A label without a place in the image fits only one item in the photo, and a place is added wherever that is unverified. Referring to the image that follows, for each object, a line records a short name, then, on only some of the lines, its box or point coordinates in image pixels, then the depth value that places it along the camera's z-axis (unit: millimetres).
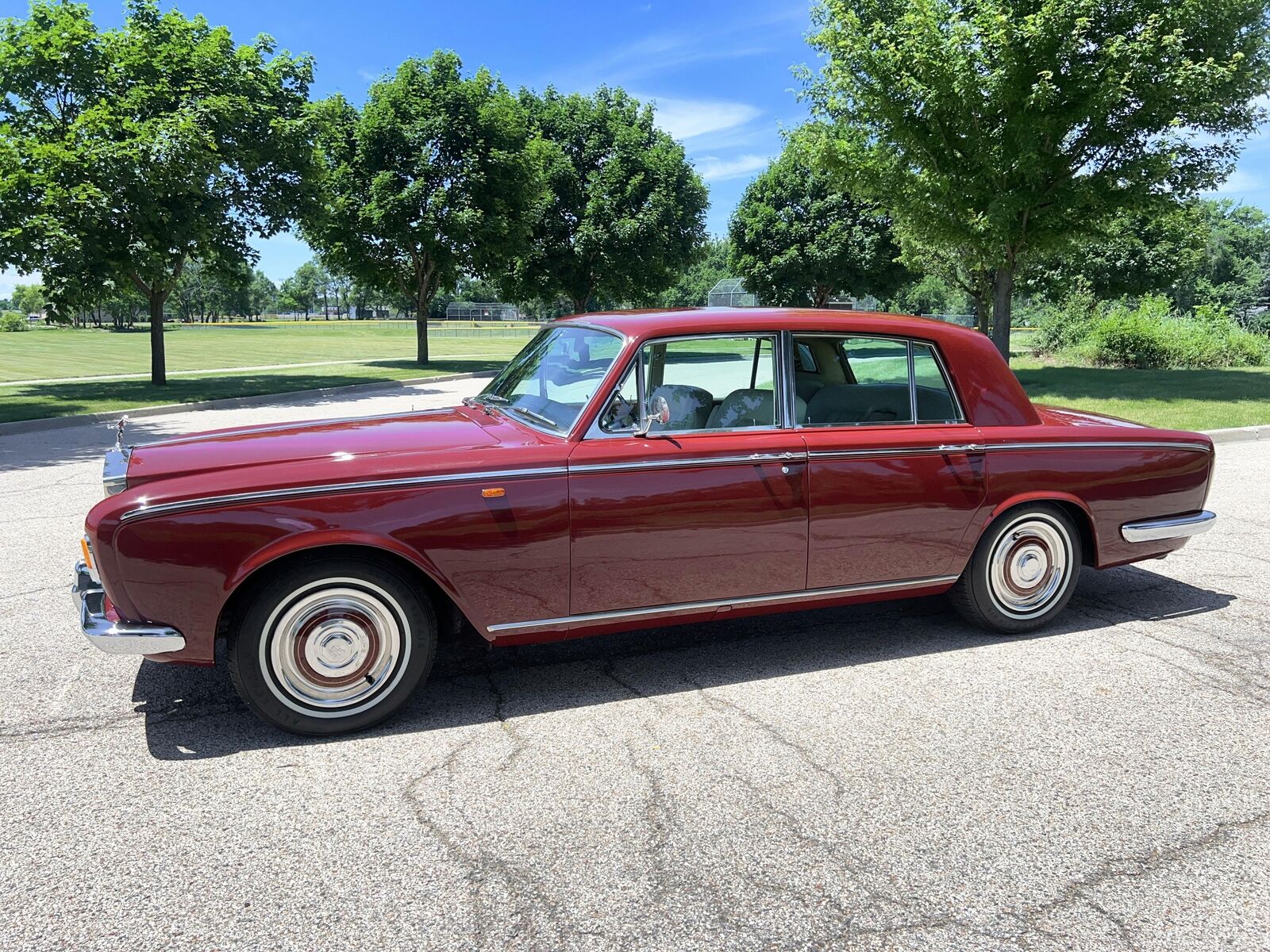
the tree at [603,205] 35062
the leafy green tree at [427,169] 26266
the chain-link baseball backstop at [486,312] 102750
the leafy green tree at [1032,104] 14906
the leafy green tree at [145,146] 16141
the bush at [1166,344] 21656
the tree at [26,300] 116688
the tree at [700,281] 99512
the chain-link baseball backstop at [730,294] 47500
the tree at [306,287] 143000
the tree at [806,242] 40750
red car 3270
